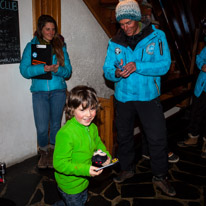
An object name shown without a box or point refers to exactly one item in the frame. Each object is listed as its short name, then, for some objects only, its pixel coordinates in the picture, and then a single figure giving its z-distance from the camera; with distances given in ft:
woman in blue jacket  10.98
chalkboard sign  10.80
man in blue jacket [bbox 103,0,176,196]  8.89
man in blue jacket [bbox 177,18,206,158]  13.48
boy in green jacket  6.29
